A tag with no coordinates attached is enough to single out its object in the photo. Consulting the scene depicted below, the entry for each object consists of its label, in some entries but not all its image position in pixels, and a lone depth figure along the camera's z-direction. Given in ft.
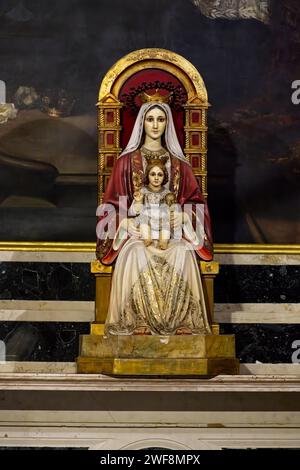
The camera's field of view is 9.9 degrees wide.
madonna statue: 46.57
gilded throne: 49.47
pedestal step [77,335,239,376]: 46.14
